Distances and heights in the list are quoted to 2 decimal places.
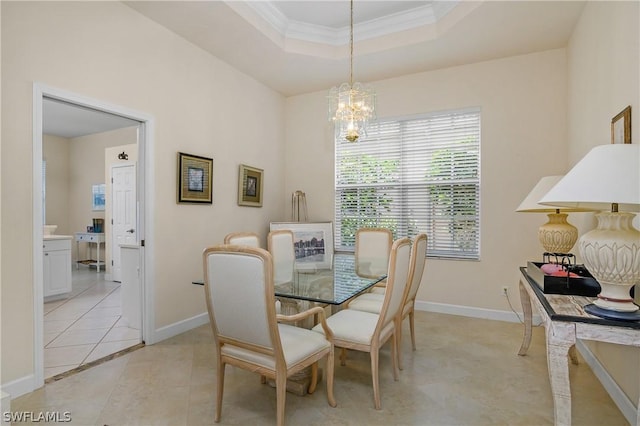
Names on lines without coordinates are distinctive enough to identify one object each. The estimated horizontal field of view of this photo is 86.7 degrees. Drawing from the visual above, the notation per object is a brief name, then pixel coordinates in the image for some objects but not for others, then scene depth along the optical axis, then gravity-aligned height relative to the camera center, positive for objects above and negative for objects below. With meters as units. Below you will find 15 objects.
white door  6.08 +0.05
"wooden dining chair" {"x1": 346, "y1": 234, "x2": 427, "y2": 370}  2.63 -0.78
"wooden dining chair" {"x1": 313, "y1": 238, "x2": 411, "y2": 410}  2.14 -0.78
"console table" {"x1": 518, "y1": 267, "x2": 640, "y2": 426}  1.49 -0.56
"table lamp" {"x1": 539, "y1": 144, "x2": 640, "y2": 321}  1.41 -0.05
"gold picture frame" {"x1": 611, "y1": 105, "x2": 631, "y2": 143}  2.10 +0.56
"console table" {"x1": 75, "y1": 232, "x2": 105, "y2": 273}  6.71 -0.57
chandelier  2.90 +0.89
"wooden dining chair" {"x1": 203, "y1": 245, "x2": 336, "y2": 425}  1.69 -0.59
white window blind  4.13 +0.39
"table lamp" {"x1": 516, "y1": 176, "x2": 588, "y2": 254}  2.68 -0.12
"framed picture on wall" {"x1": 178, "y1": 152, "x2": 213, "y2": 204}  3.48 +0.35
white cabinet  4.68 -0.79
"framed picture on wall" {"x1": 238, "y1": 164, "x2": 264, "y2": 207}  4.29 +0.33
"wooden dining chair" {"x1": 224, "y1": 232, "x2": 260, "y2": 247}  2.82 -0.24
